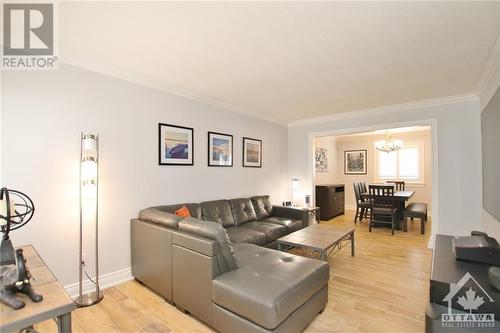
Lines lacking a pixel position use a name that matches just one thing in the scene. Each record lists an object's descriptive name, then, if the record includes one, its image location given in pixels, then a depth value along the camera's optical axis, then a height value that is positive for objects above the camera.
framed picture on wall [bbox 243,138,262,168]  4.59 +0.28
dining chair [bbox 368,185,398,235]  5.02 -0.79
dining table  4.99 -0.65
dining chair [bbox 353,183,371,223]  5.77 -0.86
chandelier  6.43 +0.62
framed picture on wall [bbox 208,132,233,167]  3.91 +0.30
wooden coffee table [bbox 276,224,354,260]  2.79 -0.88
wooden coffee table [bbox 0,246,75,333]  0.93 -0.57
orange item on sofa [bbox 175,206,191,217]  3.01 -0.54
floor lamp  2.34 -0.22
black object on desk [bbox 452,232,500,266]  1.66 -0.59
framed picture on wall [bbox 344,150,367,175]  7.76 +0.16
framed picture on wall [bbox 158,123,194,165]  3.24 +0.32
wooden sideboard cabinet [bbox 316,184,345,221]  6.36 -0.88
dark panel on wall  2.43 +0.13
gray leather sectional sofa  1.67 -0.85
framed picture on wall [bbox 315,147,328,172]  7.22 +0.25
